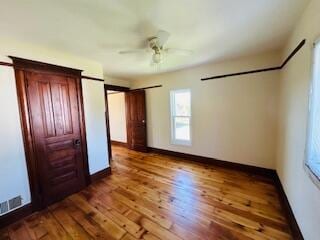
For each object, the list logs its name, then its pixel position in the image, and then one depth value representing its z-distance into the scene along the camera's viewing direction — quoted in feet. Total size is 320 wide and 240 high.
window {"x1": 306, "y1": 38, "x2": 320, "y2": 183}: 4.18
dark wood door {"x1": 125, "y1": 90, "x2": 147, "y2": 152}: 15.62
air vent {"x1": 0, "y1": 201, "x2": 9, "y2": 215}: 6.40
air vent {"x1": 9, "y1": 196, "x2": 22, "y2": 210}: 6.65
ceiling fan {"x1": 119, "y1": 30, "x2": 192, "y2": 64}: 6.12
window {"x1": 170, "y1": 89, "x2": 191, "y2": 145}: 13.25
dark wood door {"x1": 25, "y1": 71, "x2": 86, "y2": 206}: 7.35
